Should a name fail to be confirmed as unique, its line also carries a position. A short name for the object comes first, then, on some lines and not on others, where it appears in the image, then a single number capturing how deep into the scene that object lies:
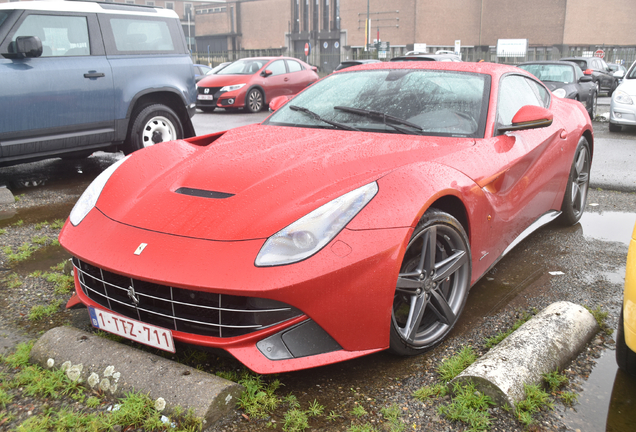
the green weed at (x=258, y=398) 2.17
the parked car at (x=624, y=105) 10.38
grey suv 5.66
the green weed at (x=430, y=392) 2.30
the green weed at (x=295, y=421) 2.10
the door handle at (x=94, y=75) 6.20
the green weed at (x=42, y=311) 3.03
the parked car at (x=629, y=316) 2.12
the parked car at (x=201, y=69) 22.84
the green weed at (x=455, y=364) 2.45
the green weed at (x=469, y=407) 2.10
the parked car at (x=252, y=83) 14.49
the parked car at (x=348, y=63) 19.65
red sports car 2.16
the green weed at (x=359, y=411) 2.18
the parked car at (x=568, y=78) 12.40
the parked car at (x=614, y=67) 27.54
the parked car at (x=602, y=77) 21.04
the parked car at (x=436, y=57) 14.83
